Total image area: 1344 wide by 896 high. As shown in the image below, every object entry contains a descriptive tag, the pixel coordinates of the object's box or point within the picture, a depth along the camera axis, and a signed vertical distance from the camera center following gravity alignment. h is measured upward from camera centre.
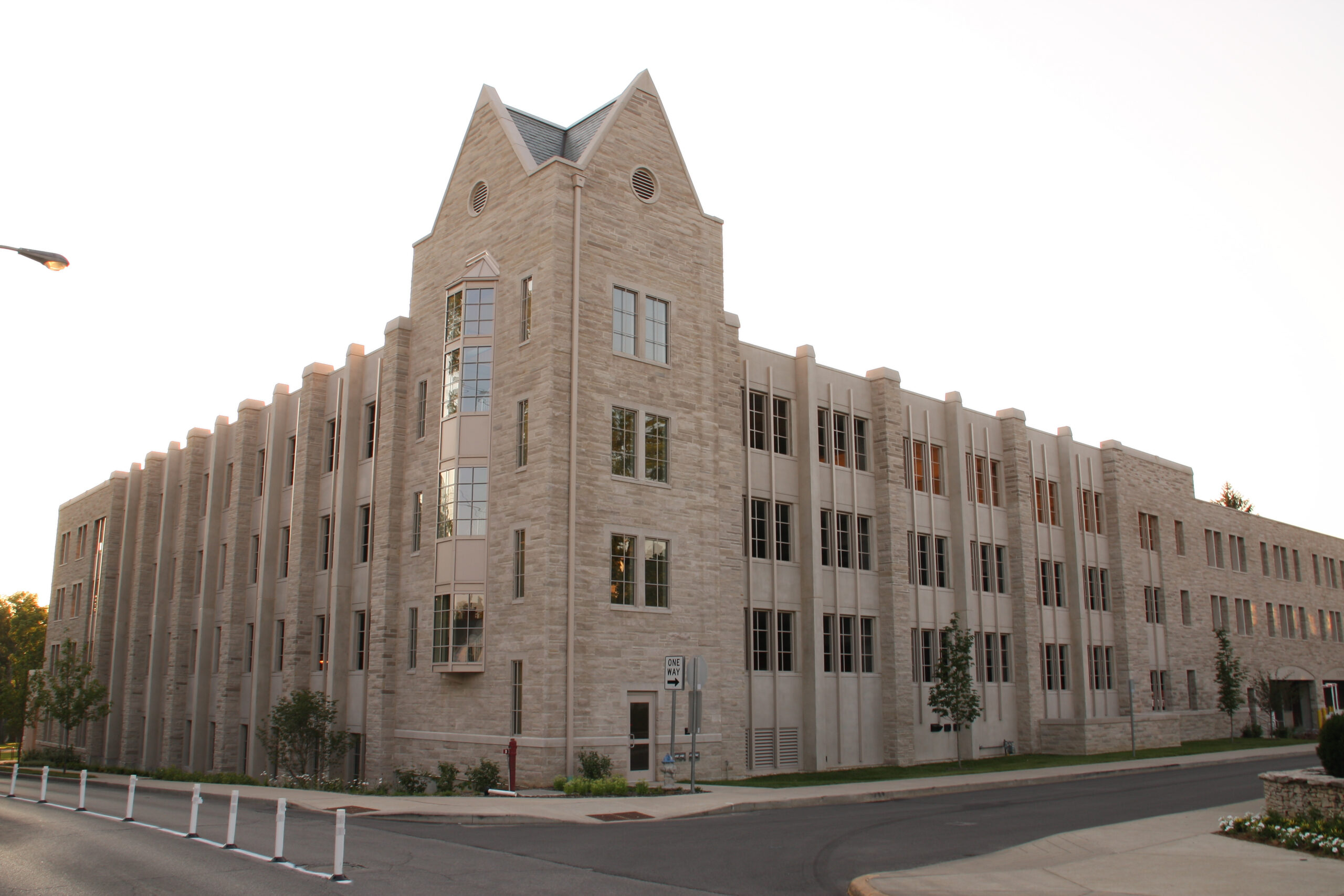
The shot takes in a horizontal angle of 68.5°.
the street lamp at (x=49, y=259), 11.94 +4.55
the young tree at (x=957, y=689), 31.30 -1.52
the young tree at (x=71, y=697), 42.12 -2.50
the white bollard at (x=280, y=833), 12.48 -2.44
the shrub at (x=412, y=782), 25.27 -3.64
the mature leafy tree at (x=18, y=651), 54.66 -1.01
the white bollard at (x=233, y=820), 13.70 -2.51
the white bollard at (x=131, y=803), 17.31 -2.87
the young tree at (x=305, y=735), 29.91 -2.89
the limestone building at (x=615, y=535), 24.83 +3.27
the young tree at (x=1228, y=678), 44.50 -1.67
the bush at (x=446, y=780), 24.00 -3.41
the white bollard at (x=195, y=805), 14.98 -2.49
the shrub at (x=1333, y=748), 14.26 -1.53
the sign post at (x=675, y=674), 20.11 -0.69
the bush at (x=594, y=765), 22.59 -2.84
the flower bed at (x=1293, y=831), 12.90 -2.62
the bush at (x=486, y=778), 23.03 -3.20
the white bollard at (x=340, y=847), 11.16 -2.32
